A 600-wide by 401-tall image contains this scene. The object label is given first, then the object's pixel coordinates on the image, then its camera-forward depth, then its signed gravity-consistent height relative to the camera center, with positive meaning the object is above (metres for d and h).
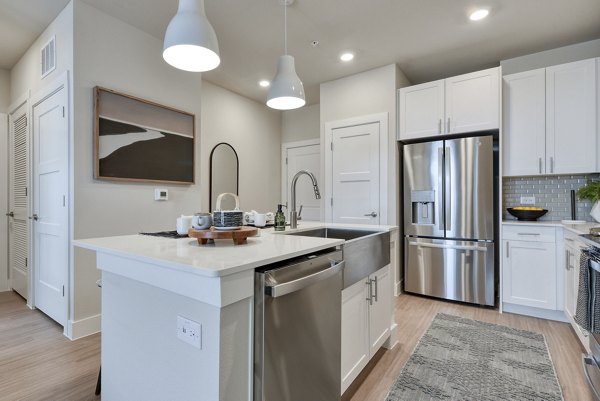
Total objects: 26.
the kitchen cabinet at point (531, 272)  2.79 -0.70
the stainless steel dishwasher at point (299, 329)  1.07 -0.53
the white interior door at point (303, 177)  5.04 +0.47
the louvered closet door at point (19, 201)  3.29 -0.01
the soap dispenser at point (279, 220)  2.15 -0.15
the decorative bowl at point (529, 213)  3.10 -0.14
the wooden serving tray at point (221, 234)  1.33 -0.16
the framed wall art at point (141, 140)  2.56 +0.57
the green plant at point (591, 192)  2.73 +0.07
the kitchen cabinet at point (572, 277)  2.21 -0.63
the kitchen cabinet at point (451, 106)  3.16 +1.05
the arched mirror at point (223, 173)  4.15 +0.39
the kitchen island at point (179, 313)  0.97 -0.43
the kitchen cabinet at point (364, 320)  1.66 -0.76
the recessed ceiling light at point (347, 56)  3.36 +1.63
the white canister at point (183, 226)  1.62 -0.14
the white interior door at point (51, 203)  2.53 -0.03
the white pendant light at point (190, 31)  1.53 +0.87
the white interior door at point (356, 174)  3.76 +0.33
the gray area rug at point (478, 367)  1.76 -1.13
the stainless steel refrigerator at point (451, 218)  3.13 -0.21
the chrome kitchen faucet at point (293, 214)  2.28 -0.11
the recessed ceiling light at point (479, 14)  2.57 +1.62
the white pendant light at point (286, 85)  2.16 +0.84
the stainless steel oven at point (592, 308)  1.67 -0.64
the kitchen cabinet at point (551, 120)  2.85 +0.79
